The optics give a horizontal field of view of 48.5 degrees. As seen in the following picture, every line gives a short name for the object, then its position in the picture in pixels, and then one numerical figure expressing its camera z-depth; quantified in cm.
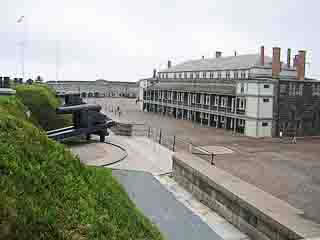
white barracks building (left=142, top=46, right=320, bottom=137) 3488
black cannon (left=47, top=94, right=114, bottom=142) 2159
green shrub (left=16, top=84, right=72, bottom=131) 2381
